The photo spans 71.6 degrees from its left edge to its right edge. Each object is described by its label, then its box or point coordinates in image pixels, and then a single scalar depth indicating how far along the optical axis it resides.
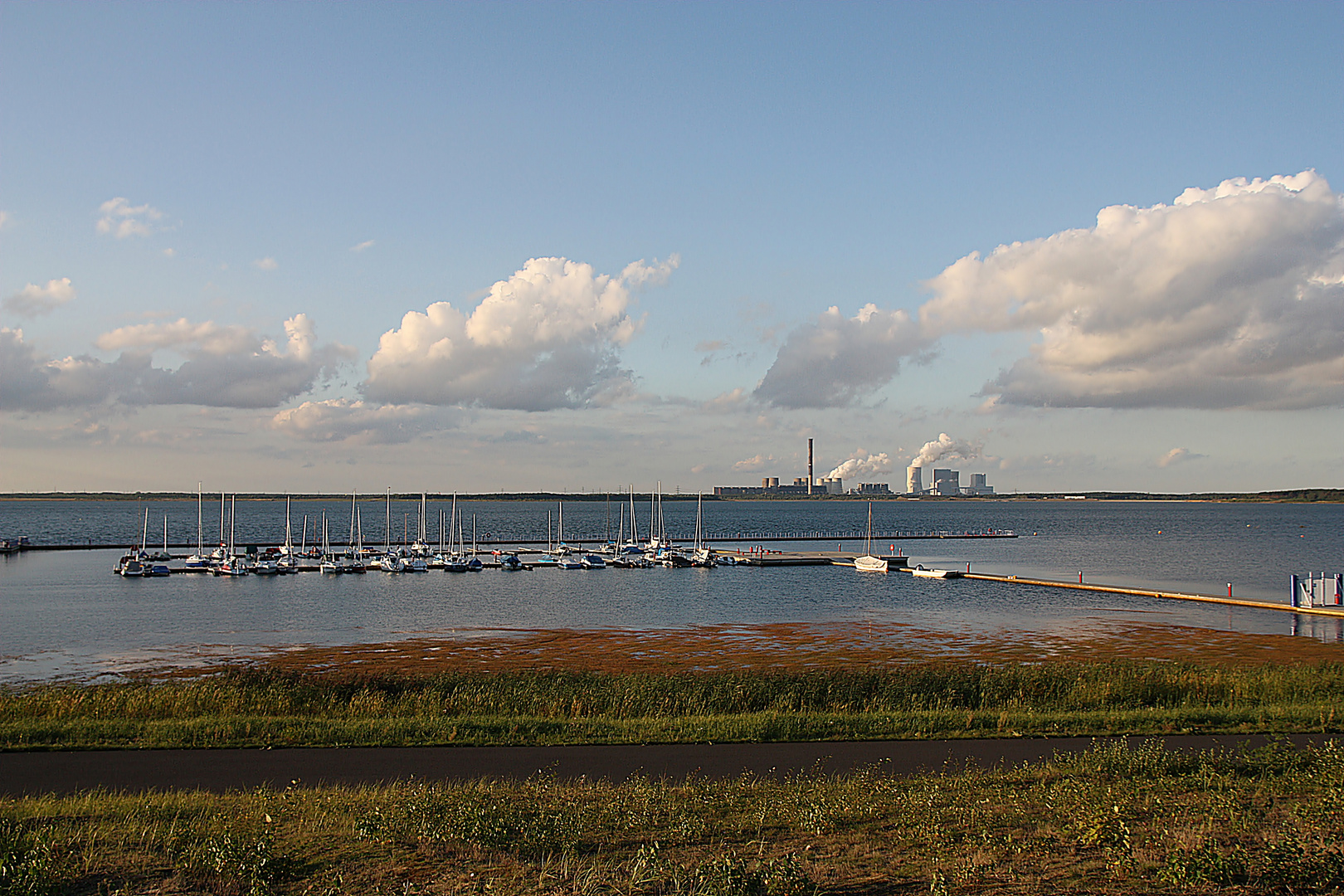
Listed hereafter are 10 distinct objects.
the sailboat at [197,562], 96.31
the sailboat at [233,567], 92.12
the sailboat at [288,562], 94.88
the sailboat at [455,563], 98.19
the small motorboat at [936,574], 90.56
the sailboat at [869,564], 99.31
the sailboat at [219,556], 97.75
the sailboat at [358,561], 97.38
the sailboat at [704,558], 107.19
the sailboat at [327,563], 95.81
